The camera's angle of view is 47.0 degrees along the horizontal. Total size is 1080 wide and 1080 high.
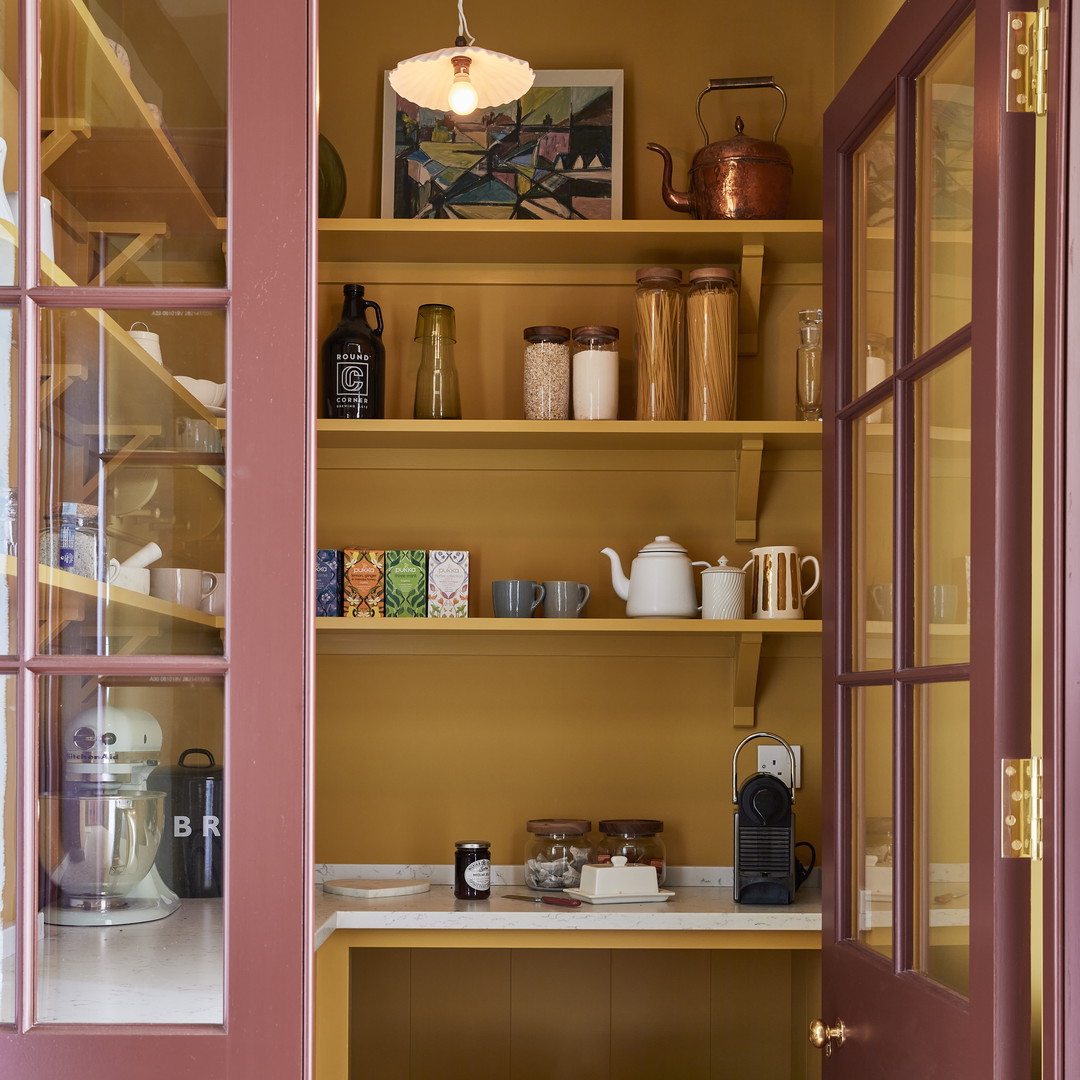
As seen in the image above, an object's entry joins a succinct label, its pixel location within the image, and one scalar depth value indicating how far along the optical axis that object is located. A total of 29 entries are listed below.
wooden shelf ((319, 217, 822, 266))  2.67
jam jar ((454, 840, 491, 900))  2.59
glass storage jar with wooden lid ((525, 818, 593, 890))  2.64
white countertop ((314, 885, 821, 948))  2.42
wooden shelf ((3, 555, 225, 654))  1.22
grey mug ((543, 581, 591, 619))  2.70
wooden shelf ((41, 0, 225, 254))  1.26
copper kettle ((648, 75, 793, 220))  2.70
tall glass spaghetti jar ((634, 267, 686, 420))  2.69
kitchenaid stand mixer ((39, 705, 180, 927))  1.21
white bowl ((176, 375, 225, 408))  1.24
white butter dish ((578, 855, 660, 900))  2.53
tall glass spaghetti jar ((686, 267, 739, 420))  2.67
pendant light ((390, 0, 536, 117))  2.01
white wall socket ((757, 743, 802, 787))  2.86
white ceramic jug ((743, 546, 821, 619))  2.68
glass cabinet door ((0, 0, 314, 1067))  1.19
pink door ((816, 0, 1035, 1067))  1.30
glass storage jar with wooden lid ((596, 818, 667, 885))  2.65
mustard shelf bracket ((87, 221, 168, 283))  1.26
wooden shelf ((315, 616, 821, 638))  2.59
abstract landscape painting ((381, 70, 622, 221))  2.91
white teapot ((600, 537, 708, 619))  2.67
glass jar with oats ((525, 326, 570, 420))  2.70
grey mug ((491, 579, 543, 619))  2.68
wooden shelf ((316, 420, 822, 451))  2.62
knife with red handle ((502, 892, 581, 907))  2.49
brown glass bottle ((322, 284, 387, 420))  2.70
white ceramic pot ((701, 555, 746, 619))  2.68
